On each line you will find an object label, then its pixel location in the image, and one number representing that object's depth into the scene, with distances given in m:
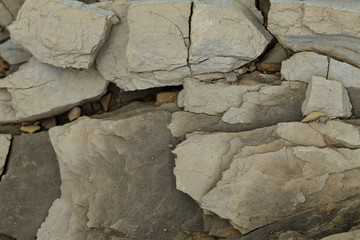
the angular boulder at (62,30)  3.12
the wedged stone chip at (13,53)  3.94
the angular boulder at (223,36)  3.02
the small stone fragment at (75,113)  3.64
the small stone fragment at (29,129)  3.69
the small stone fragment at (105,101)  3.70
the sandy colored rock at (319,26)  2.83
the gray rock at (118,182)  2.99
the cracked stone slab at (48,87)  3.50
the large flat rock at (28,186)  3.36
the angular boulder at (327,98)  2.76
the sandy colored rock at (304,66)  2.93
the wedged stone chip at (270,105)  2.94
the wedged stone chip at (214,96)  3.03
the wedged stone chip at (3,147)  3.45
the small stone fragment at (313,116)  2.76
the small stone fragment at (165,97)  3.43
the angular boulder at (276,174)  2.63
